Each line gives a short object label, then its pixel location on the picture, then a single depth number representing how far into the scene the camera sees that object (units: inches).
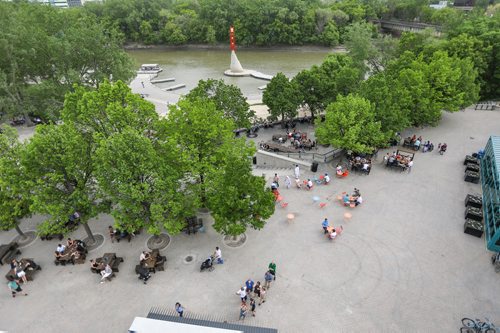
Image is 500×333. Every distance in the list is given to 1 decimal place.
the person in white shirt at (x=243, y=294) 554.3
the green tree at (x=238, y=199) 624.7
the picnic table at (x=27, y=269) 616.4
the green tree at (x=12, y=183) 615.5
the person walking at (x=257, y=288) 563.2
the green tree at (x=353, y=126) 907.4
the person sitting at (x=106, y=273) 615.2
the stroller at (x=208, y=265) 631.8
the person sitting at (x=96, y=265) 632.6
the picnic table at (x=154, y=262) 629.0
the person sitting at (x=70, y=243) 680.4
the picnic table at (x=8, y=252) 679.1
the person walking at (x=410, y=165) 925.1
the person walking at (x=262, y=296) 561.6
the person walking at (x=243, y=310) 536.1
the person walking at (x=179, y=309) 540.4
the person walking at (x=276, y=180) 889.7
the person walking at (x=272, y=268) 599.0
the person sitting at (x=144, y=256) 636.1
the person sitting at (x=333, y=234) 689.6
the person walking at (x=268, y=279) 584.1
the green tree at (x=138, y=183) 587.2
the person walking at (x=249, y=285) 572.7
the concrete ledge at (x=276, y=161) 998.5
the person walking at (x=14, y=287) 589.9
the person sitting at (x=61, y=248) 661.9
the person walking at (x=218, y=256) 639.8
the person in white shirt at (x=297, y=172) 908.6
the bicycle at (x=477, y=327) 510.0
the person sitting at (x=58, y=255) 660.7
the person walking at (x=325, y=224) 706.2
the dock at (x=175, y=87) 2038.6
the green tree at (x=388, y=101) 981.8
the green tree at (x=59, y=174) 598.5
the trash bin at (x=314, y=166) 952.6
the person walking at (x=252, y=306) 548.7
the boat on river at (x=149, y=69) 2460.5
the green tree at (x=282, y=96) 1194.6
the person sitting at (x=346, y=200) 799.7
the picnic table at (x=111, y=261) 637.3
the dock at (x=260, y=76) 2226.9
